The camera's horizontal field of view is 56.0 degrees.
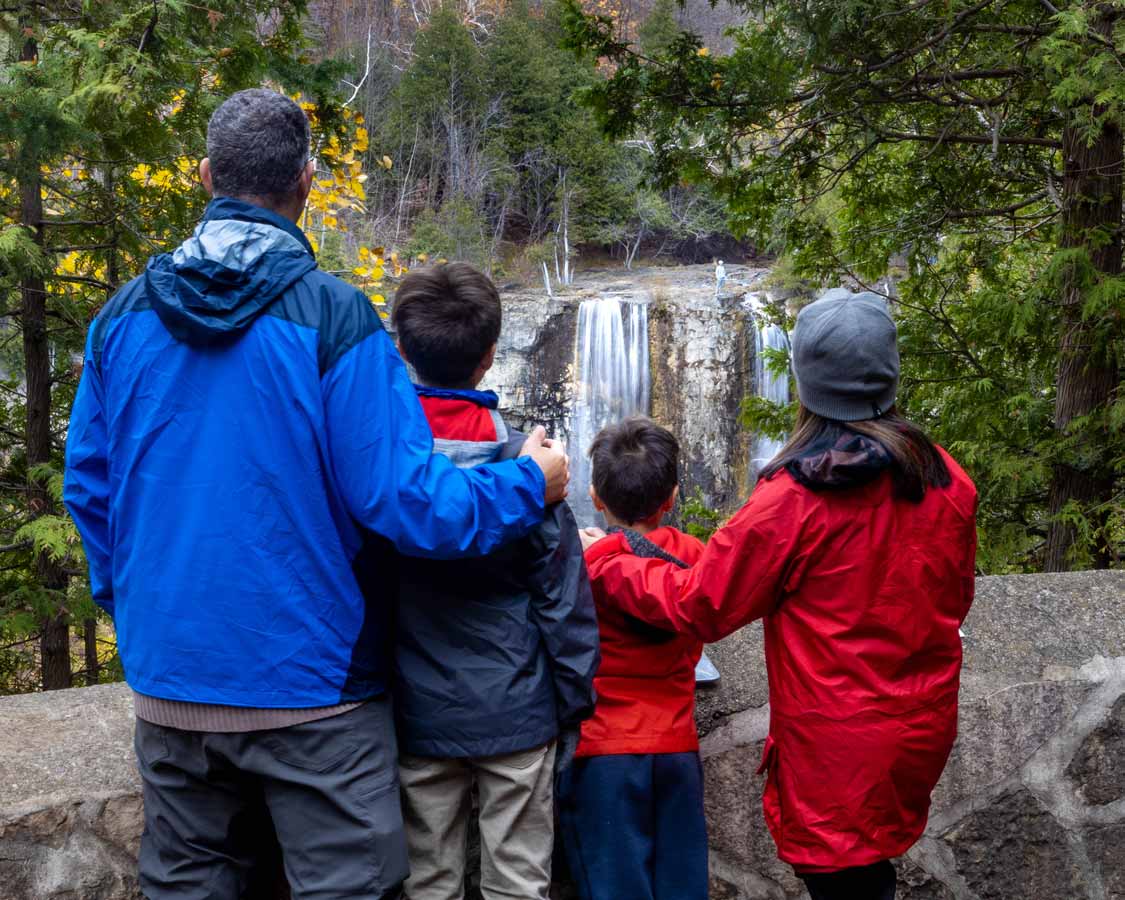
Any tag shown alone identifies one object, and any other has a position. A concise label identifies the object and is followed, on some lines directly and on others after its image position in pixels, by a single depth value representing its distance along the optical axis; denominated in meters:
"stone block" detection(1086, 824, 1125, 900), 2.28
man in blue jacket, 1.53
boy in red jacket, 1.96
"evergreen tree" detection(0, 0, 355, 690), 4.61
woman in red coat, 1.83
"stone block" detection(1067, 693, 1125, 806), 2.26
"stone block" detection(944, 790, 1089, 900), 2.24
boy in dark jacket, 1.73
